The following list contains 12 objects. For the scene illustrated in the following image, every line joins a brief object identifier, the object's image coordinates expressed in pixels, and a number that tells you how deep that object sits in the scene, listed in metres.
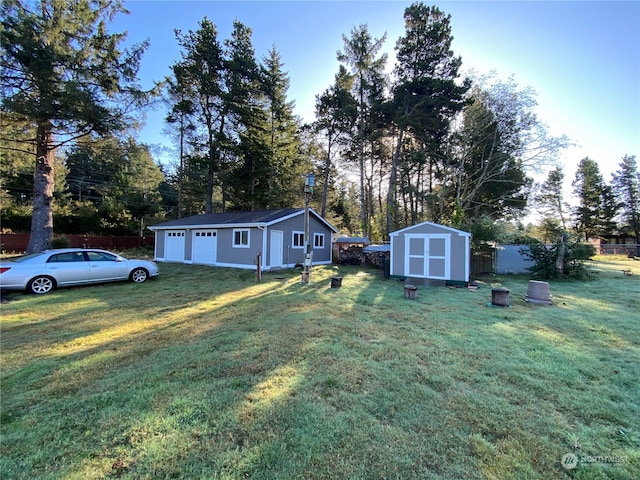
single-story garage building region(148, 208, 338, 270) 13.24
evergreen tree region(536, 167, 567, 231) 35.84
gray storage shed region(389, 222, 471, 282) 9.98
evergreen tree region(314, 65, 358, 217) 19.50
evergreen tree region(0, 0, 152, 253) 9.95
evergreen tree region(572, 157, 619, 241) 34.62
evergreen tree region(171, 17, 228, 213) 19.62
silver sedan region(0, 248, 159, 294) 7.06
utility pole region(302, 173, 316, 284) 9.87
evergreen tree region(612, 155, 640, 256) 34.04
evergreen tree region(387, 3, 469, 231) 16.70
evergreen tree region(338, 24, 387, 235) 18.95
